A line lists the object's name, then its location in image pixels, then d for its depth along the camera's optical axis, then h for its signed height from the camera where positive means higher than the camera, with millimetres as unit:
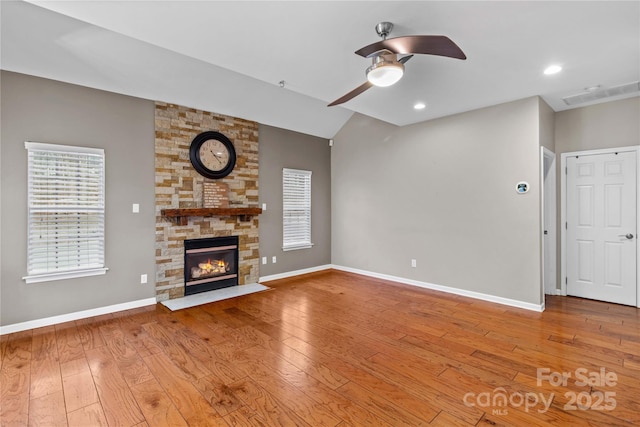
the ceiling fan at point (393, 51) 2008 +1188
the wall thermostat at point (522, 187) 4031 +386
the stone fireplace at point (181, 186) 4332 +472
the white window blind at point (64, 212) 3430 +62
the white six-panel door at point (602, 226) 4070 -169
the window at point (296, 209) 5961 +145
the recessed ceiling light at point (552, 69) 3131 +1564
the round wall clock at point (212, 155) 4625 +1005
